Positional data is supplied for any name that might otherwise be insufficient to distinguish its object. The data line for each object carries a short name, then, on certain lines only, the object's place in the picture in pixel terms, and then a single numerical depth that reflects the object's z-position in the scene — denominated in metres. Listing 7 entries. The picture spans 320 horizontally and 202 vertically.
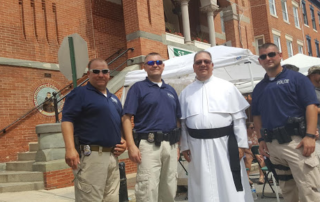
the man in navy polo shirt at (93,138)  3.31
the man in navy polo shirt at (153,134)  3.63
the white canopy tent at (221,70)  7.01
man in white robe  3.76
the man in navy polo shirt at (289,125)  3.55
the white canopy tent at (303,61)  8.77
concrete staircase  7.20
